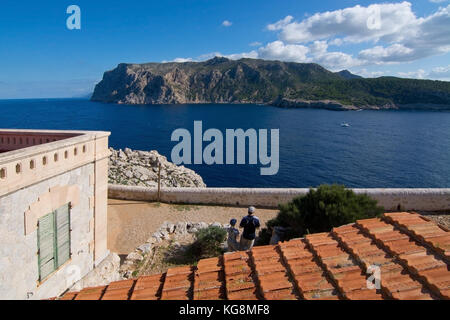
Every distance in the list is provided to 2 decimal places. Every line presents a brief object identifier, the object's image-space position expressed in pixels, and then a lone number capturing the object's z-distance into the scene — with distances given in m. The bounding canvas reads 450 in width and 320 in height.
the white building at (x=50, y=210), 4.97
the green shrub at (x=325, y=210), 9.19
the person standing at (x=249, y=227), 7.00
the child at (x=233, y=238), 7.48
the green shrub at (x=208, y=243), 9.93
